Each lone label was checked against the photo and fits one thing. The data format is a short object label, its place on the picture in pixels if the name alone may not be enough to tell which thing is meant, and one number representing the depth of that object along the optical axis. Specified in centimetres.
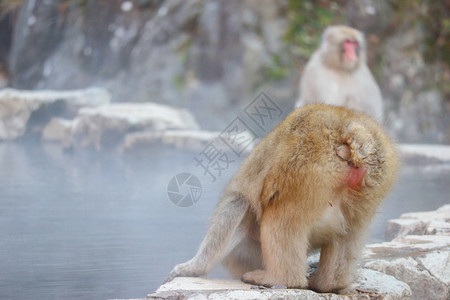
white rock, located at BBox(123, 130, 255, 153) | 1553
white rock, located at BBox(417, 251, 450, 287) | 549
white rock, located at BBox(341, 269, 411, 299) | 478
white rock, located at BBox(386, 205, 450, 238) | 668
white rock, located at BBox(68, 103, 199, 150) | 1647
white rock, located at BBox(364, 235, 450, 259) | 578
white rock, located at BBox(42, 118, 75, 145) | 1795
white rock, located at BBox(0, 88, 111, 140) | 1823
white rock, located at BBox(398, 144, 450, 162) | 1374
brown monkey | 434
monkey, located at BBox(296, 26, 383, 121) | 1556
